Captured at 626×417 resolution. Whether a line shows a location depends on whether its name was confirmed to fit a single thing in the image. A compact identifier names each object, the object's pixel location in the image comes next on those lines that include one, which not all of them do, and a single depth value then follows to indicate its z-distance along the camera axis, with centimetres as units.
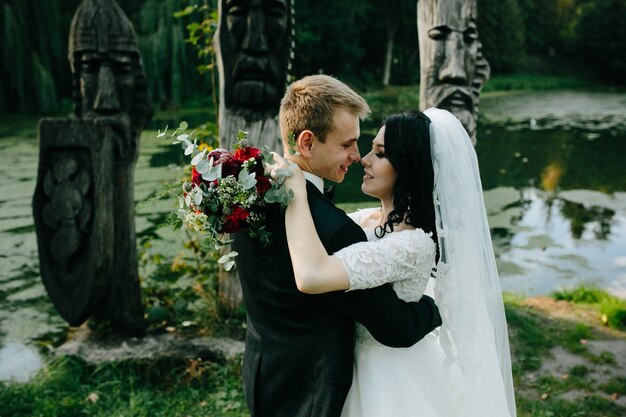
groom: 183
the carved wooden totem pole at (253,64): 398
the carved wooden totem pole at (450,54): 369
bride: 192
